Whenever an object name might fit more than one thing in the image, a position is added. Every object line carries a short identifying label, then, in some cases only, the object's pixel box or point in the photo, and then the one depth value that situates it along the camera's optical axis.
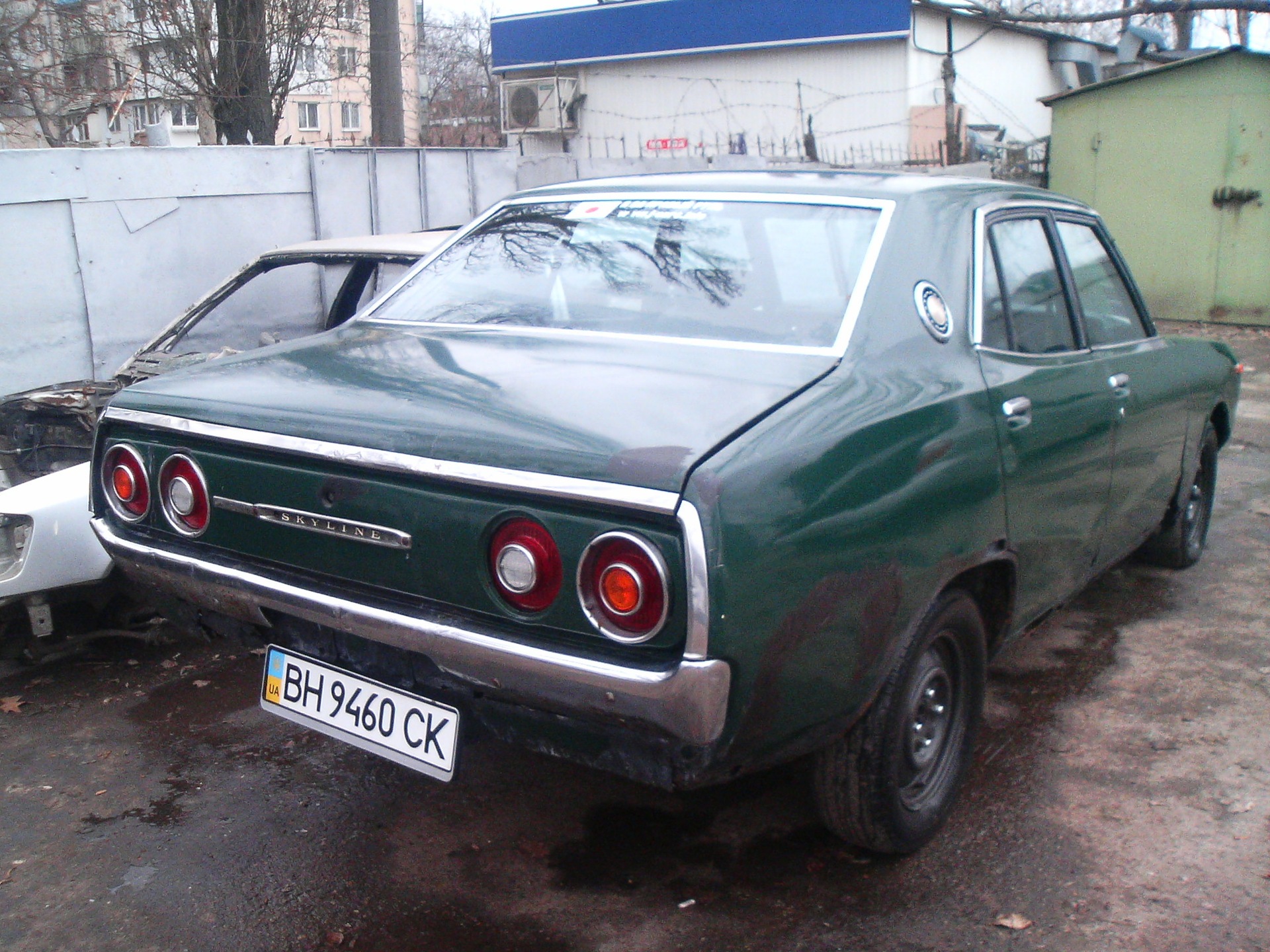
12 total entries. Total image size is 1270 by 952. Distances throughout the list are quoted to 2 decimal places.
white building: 19.47
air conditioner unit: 23.64
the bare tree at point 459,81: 30.86
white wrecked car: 3.87
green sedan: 2.19
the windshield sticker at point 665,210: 3.30
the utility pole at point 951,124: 16.36
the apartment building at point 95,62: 12.27
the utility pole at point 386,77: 11.83
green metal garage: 11.81
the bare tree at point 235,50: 10.70
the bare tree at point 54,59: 12.80
